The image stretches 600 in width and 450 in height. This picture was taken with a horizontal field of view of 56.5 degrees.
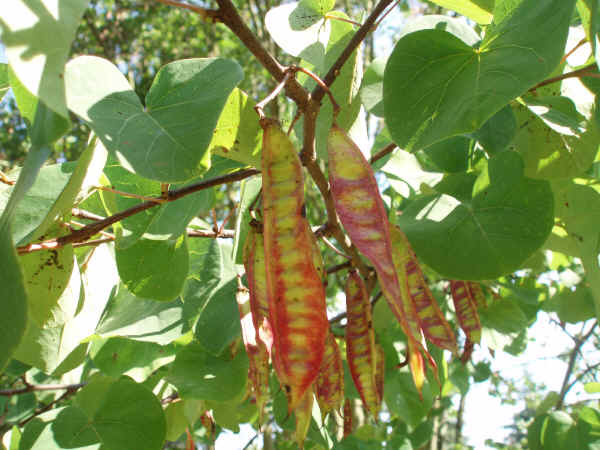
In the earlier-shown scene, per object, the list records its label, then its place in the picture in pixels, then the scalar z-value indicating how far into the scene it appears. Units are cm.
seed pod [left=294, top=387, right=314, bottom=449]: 17
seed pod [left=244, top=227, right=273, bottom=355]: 18
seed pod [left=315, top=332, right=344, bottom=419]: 23
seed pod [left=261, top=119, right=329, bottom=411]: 15
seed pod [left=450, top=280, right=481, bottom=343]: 31
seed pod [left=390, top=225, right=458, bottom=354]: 22
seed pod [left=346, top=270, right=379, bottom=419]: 23
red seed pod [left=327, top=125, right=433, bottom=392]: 16
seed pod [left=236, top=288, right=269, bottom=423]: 20
